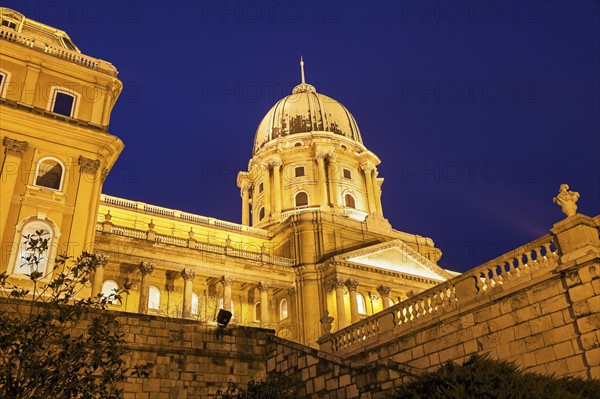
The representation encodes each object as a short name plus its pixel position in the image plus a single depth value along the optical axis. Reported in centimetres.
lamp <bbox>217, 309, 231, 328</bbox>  1664
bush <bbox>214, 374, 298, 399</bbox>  1176
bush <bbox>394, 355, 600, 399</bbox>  782
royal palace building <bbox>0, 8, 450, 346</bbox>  2828
